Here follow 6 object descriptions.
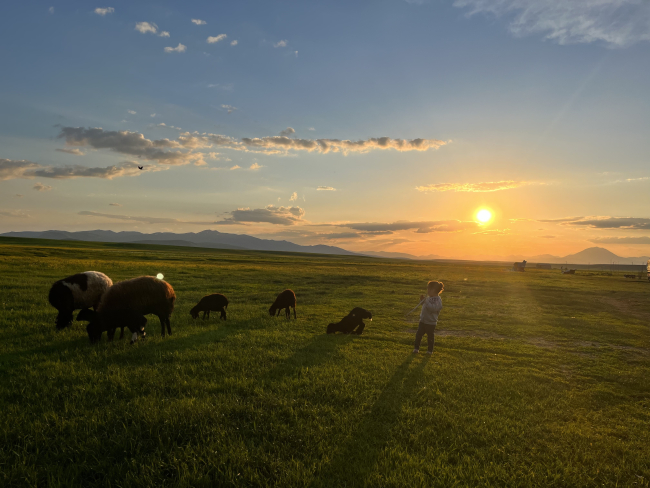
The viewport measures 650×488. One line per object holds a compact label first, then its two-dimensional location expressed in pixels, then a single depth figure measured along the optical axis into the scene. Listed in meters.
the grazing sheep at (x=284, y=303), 16.59
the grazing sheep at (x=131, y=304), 10.27
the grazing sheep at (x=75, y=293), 12.00
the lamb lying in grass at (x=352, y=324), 13.89
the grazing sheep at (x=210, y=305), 15.12
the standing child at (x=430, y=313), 10.96
